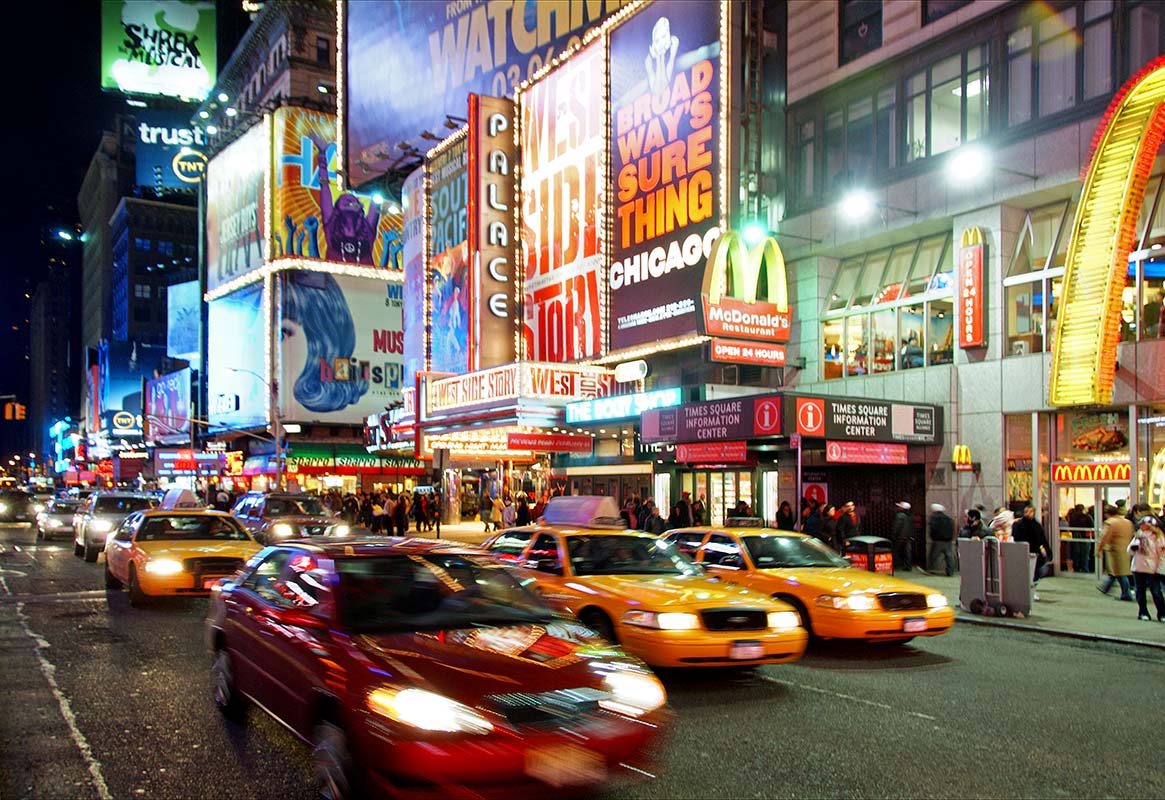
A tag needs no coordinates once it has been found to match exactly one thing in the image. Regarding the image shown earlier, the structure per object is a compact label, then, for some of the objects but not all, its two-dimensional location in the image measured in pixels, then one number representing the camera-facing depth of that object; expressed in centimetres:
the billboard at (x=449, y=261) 3781
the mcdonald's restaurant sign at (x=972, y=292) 2159
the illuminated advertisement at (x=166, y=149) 12556
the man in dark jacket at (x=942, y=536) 1967
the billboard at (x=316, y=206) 6331
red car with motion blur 498
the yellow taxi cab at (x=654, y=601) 892
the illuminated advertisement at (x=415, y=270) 4184
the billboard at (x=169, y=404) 8506
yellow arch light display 1753
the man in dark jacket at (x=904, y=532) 1994
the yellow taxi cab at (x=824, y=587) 1084
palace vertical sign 3575
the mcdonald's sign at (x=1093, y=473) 1939
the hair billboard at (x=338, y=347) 6341
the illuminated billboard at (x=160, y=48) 12644
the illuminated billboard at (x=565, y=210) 3184
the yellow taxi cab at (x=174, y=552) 1377
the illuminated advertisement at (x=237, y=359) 6612
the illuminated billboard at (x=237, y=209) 6512
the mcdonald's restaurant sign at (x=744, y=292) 2447
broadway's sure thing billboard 2714
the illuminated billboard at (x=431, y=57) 3716
